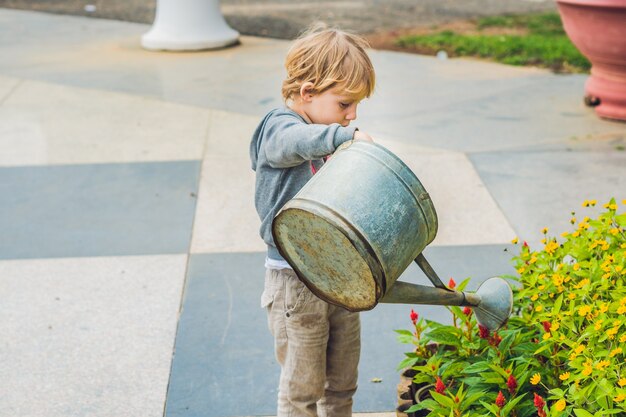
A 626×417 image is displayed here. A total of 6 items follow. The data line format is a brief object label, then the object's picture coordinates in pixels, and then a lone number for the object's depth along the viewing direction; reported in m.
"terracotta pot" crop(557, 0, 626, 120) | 5.65
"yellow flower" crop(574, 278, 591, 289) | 2.41
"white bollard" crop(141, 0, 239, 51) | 8.65
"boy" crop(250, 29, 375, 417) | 2.17
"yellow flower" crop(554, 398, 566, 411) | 2.03
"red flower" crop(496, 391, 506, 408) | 2.15
